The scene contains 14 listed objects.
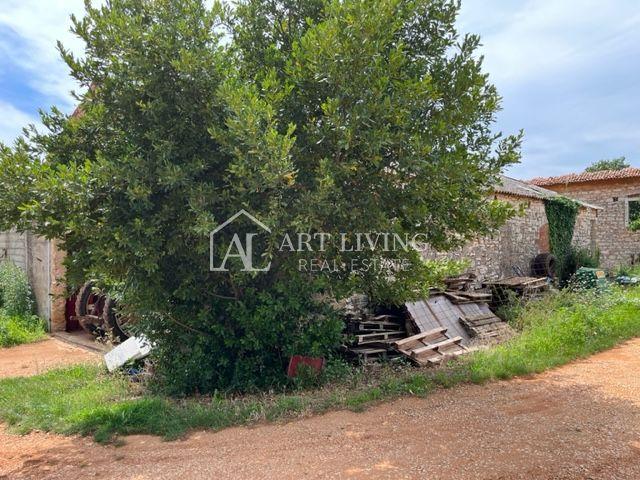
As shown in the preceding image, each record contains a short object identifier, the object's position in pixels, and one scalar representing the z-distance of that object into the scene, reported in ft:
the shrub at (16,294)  37.19
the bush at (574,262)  55.06
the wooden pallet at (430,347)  23.40
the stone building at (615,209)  65.98
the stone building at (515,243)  41.57
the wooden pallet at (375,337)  24.39
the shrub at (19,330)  32.40
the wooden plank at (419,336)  24.03
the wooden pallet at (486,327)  28.53
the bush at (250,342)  18.40
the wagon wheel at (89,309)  31.65
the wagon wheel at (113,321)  29.19
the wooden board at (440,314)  26.97
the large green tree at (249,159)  15.08
